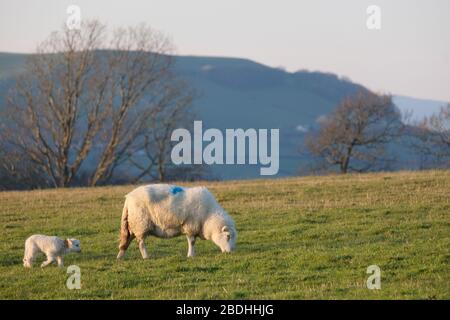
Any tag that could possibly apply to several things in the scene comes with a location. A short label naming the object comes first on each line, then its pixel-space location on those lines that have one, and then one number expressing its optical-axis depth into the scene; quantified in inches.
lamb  631.2
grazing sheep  661.9
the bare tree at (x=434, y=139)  2091.5
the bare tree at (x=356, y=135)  2137.1
